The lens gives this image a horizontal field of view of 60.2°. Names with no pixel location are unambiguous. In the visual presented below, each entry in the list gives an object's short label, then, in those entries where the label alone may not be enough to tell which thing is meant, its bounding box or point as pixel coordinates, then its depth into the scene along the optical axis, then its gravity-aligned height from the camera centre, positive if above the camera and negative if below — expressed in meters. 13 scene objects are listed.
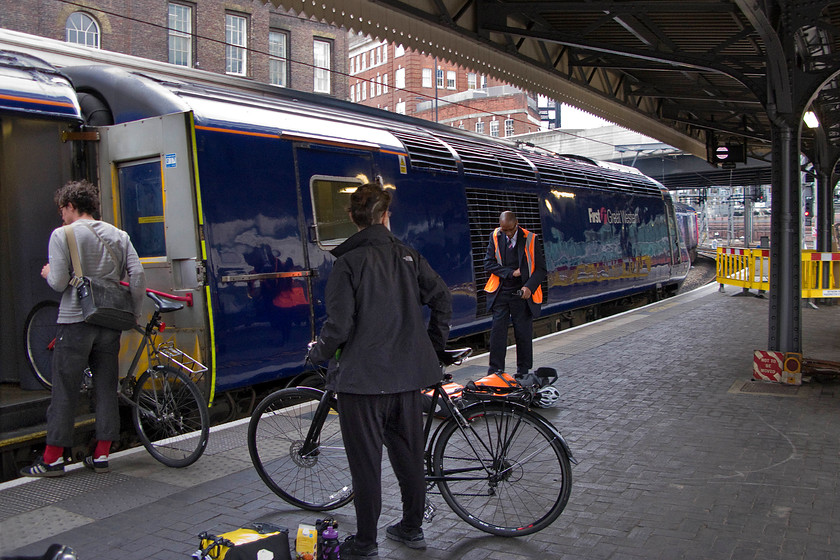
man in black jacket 3.49 -0.60
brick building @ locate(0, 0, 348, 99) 21.30 +6.78
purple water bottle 3.51 -1.52
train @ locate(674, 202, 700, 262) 35.69 -0.12
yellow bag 3.21 -1.40
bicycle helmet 6.65 -1.57
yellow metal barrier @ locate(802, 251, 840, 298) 10.80 -0.88
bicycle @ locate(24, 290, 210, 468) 5.12 -1.16
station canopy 7.57 +2.35
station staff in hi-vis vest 7.33 -0.57
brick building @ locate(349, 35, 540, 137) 73.62 +15.13
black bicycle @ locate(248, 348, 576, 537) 3.83 -1.27
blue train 5.71 +0.44
